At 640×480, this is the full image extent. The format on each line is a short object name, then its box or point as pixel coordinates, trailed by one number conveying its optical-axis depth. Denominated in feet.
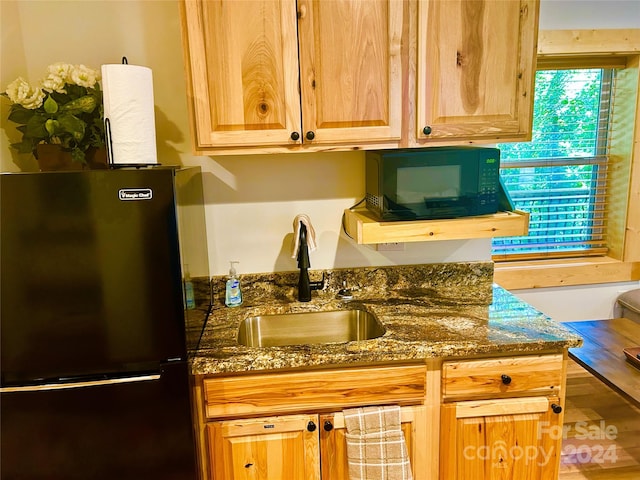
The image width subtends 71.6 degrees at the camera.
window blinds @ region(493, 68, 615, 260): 10.18
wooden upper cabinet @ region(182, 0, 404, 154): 5.15
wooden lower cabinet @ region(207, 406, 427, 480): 5.06
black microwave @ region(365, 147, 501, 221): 5.60
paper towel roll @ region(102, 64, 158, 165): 4.63
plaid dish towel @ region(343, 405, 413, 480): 4.98
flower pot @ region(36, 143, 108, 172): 5.39
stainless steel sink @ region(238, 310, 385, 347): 6.37
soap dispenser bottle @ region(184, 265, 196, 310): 4.77
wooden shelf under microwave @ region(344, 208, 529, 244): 5.67
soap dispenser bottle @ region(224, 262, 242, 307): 6.55
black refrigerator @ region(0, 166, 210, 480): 4.26
